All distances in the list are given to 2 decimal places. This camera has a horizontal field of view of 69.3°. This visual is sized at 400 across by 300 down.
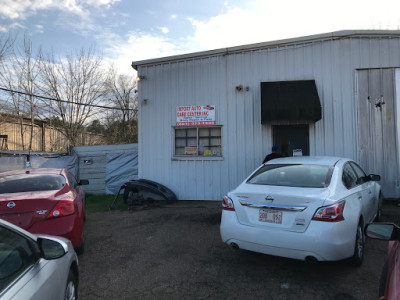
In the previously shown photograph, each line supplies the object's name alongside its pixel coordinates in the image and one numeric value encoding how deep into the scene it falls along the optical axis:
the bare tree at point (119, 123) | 26.06
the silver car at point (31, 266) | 1.78
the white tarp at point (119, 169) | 11.88
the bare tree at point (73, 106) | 20.41
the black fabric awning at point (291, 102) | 7.99
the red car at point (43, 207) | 4.01
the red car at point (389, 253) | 1.82
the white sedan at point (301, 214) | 3.41
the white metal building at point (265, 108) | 8.20
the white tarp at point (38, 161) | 11.18
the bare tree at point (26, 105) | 18.17
